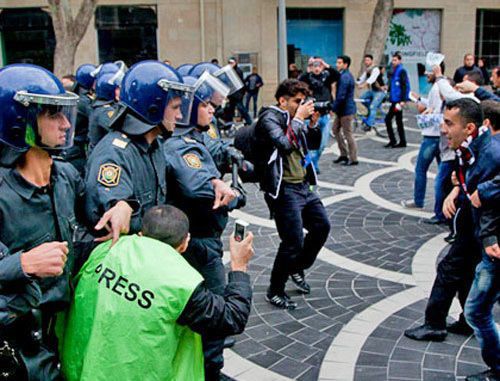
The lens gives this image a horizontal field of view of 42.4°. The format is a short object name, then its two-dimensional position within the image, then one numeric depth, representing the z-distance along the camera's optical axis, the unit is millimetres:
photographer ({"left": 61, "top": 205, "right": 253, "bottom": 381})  2365
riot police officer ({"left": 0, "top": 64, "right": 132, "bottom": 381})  2387
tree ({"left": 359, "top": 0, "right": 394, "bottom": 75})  19656
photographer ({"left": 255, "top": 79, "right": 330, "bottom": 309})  5438
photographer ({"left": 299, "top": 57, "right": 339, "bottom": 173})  12641
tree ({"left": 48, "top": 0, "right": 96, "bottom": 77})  16047
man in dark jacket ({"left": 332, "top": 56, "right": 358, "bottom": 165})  12008
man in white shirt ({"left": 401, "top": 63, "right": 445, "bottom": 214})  8273
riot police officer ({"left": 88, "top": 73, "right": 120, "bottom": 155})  6082
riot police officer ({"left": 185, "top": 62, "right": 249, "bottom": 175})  4488
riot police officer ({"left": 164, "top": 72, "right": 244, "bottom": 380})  3703
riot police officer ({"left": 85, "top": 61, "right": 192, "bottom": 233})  3184
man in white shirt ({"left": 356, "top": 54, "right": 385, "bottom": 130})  15953
